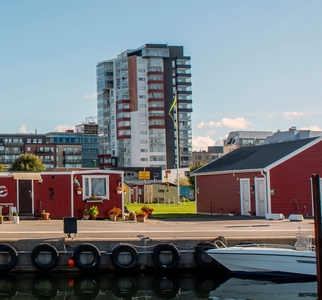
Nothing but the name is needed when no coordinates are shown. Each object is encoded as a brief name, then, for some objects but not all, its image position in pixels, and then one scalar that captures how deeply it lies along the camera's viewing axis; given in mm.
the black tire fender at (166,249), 23031
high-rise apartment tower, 133125
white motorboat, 21281
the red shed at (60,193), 35812
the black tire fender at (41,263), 22781
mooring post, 14594
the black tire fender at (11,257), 22672
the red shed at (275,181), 36938
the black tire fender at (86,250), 22859
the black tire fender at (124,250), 22938
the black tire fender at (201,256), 23172
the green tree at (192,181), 89125
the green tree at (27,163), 99375
